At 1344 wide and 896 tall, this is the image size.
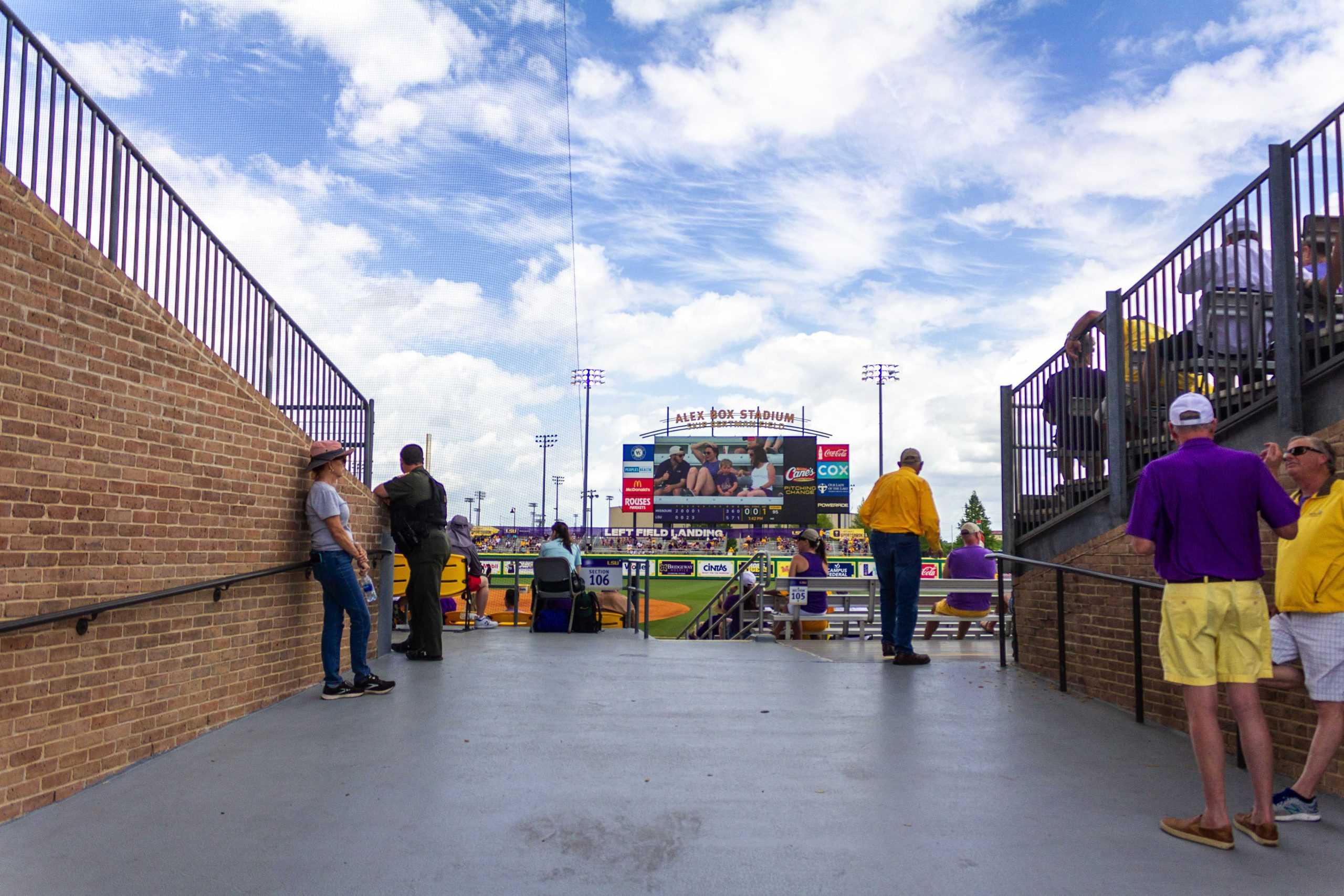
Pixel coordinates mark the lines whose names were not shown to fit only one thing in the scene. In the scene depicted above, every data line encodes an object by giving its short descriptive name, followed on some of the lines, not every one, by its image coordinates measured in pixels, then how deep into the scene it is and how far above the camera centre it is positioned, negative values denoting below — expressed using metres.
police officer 8.02 -0.35
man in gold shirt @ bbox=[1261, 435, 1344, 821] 3.63 -0.40
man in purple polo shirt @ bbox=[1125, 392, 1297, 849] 3.49 -0.39
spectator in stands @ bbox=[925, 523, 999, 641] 11.20 -1.06
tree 101.75 -0.32
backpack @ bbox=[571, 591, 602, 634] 11.60 -1.35
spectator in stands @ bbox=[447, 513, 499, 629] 11.64 -0.80
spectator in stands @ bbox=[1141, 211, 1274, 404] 5.16 +1.30
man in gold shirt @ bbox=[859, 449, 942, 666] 7.97 -0.24
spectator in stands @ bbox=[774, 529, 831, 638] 11.52 -0.75
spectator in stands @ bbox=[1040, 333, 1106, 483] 6.93 +0.79
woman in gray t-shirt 6.20 -0.44
